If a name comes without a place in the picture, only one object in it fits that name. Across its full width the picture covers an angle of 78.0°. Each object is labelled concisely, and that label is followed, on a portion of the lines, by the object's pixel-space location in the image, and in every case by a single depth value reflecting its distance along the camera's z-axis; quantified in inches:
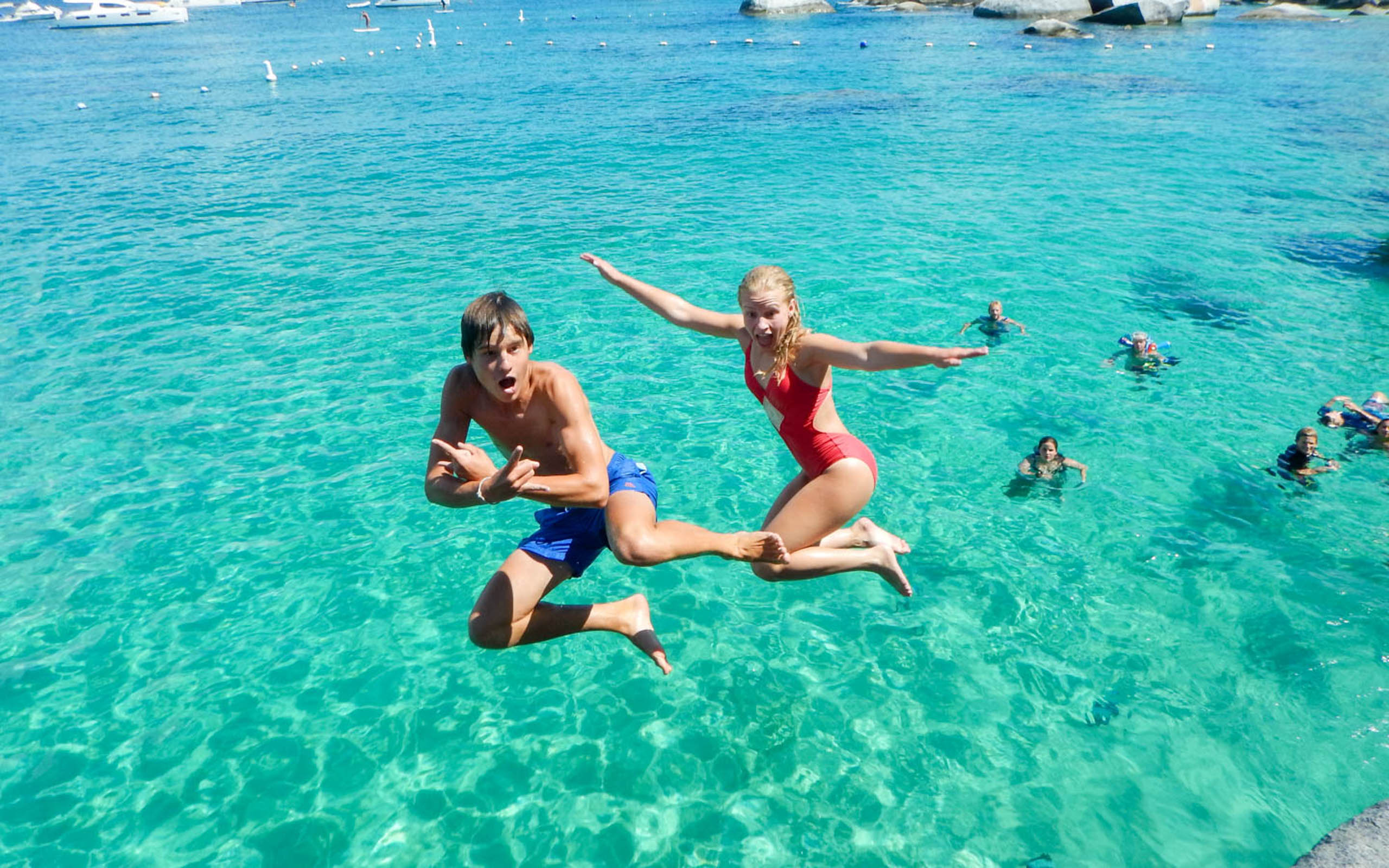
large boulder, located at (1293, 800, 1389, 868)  165.2
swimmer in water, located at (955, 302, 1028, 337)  457.1
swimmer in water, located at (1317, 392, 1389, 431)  360.5
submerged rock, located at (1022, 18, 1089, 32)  1720.0
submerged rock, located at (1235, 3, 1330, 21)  1919.3
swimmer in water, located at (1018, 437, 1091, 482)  329.1
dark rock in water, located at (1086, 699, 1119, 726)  226.8
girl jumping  196.7
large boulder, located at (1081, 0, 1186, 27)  1841.8
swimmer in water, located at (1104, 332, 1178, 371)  422.0
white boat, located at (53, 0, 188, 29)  2896.2
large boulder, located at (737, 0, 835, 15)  2343.8
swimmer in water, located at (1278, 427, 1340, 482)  331.9
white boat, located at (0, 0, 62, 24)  3654.0
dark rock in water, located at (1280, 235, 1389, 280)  558.9
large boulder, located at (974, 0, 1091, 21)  1920.5
